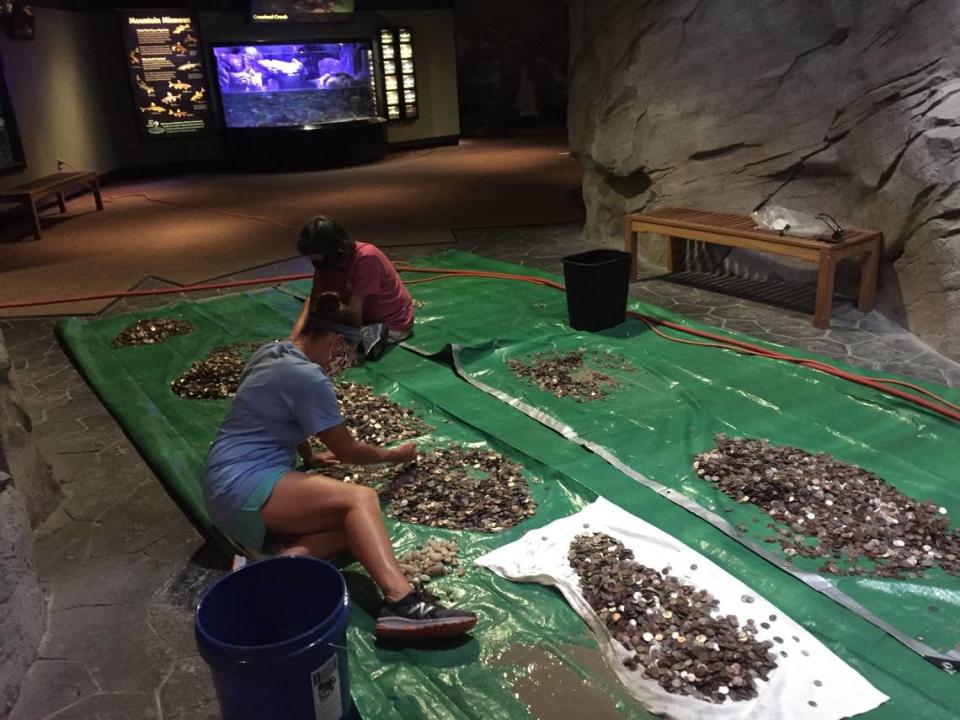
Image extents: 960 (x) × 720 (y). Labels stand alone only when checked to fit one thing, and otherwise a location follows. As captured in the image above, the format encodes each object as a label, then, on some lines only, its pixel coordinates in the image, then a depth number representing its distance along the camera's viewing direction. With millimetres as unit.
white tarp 1977
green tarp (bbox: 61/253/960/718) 2127
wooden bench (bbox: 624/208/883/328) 4660
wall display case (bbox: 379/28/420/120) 14922
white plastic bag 4844
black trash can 4523
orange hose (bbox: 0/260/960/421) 3561
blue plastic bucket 1691
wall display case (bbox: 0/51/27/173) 9555
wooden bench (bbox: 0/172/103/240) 8484
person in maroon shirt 3932
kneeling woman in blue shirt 2328
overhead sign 13539
